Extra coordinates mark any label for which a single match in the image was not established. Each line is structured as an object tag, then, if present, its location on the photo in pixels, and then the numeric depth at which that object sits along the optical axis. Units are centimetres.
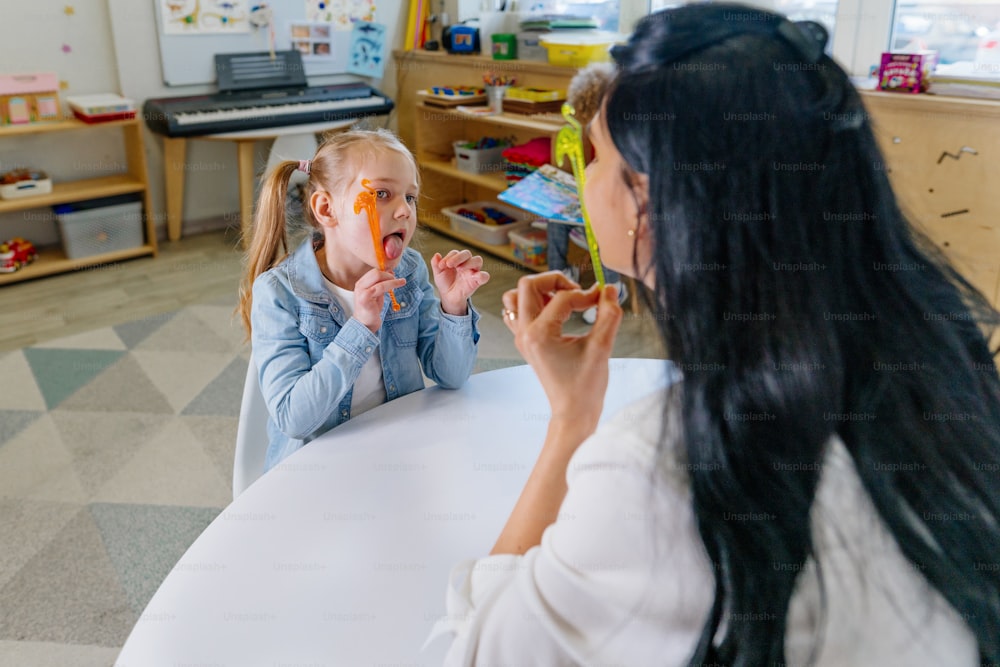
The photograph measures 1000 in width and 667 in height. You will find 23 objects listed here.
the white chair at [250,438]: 132
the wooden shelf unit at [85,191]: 348
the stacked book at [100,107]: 354
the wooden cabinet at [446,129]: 383
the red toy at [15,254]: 353
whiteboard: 391
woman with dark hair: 57
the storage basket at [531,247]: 358
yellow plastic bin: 335
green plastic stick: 94
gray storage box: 364
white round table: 78
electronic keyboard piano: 371
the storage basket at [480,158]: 391
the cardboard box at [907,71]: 241
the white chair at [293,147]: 399
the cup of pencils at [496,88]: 371
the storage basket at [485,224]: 384
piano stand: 388
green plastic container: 384
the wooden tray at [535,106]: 348
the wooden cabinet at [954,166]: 225
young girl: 119
